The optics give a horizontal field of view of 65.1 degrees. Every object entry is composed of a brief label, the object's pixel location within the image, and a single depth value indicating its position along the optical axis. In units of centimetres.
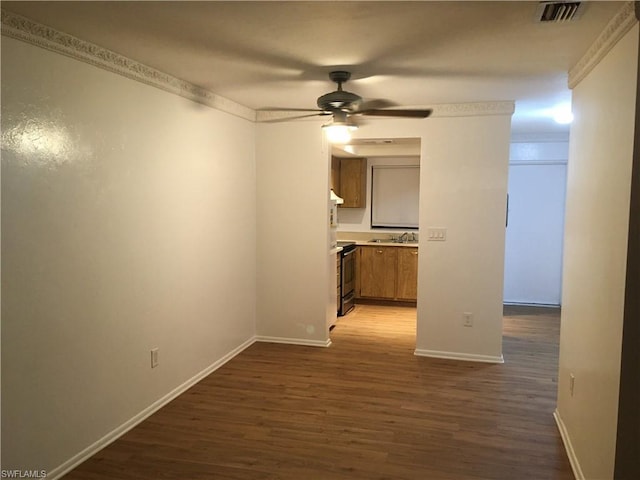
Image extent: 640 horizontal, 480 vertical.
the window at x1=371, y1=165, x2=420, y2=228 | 737
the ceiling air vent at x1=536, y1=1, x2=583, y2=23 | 218
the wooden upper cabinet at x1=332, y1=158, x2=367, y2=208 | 727
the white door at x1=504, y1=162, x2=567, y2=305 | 693
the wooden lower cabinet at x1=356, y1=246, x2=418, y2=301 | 676
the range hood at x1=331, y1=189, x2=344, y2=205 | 541
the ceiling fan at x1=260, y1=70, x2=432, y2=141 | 339
